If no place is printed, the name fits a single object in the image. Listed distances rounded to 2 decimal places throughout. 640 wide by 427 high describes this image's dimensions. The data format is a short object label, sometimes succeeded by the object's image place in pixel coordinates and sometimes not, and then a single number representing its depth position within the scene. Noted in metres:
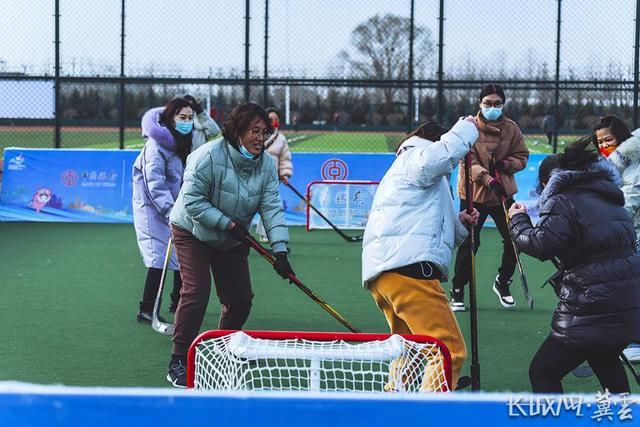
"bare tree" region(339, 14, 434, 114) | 28.06
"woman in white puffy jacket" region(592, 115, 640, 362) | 11.01
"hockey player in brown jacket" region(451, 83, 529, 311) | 14.33
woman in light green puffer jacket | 10.11
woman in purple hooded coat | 12.62
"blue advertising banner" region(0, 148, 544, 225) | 25.69
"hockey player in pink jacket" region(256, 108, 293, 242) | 21.21
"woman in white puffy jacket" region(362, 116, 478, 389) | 8.70
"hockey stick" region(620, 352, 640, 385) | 9.81
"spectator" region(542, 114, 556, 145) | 31.21
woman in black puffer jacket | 7.78
